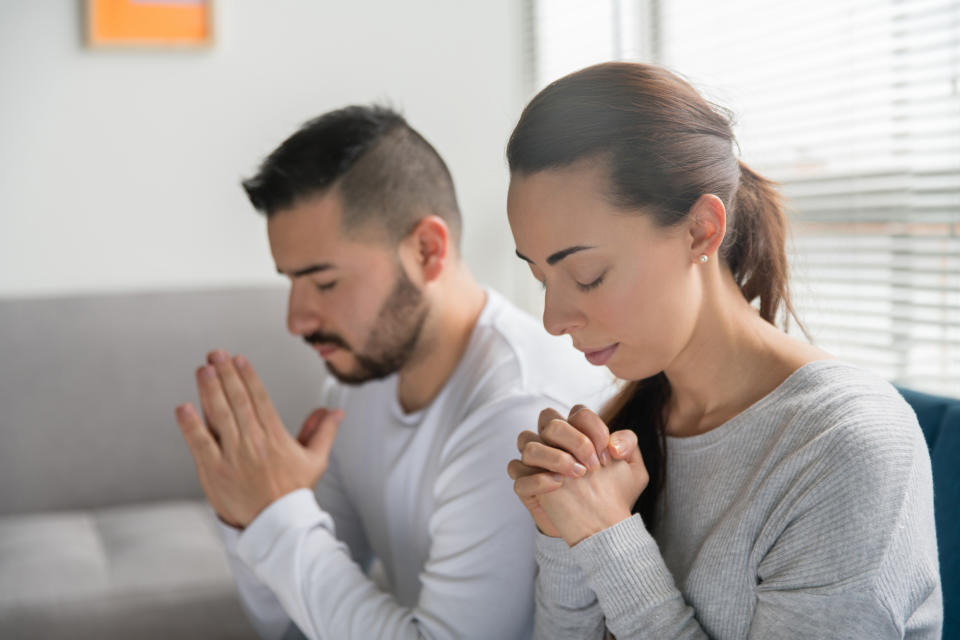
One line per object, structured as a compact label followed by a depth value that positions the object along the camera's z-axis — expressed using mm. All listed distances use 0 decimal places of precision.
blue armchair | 1041
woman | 791
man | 1167
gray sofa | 2338
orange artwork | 2533
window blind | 1550
